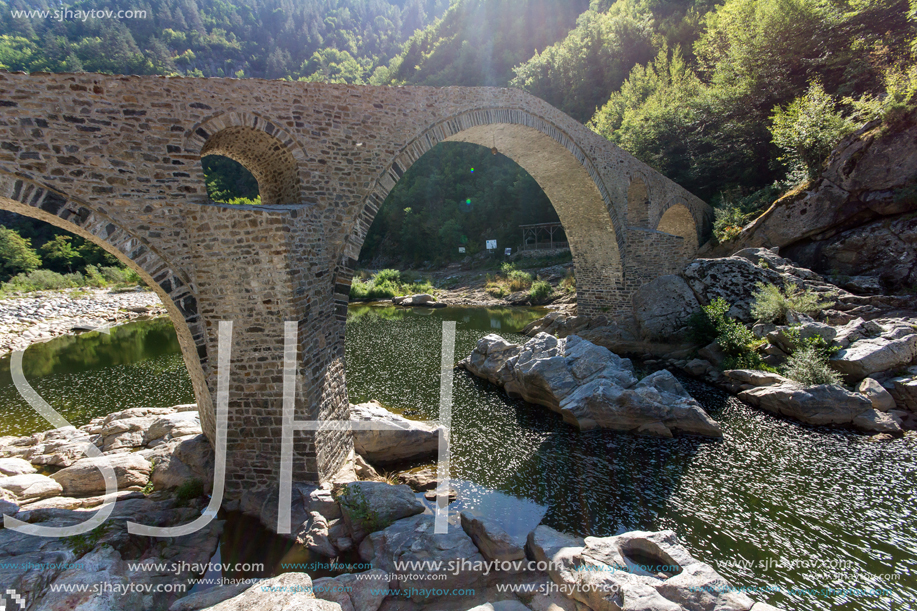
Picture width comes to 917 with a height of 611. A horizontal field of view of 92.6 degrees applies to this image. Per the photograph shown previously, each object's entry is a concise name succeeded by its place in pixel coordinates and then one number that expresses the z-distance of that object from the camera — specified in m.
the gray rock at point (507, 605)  3.56
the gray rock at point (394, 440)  6.33
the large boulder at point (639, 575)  3.25
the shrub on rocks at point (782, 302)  8.73
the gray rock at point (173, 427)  6.57
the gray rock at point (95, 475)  5.32
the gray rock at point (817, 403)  6.60
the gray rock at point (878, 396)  6.64
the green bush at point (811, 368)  7.17
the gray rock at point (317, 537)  4.53
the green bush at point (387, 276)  25.77
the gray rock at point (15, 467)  5.71
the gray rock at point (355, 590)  3.59
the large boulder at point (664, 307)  10.55
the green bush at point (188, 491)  5.09
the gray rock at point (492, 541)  4.12
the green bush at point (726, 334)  8.66
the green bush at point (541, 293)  19.98
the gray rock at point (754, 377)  7.70
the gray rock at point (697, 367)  9.16
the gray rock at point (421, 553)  3.89
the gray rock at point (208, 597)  3.56
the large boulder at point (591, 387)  6.91
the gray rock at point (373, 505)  4.64
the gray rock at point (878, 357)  7.09
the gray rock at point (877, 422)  6.27
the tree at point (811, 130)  11.25
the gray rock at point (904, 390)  6.64
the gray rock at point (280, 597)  3.27
